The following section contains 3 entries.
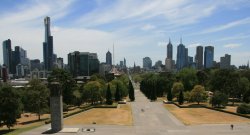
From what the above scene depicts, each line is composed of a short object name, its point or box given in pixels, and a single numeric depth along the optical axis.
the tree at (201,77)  90.72
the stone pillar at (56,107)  36.06
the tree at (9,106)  37.30
